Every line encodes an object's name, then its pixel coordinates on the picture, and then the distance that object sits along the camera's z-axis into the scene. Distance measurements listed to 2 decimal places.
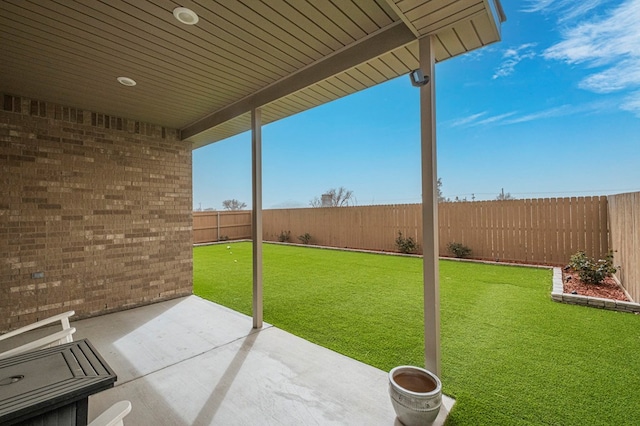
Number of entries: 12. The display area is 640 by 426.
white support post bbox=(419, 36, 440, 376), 2.15
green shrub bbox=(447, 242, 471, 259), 7.90
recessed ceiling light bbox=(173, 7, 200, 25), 2.04
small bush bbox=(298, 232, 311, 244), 12.00
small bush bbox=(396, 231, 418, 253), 8.89
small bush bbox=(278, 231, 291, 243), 12.95
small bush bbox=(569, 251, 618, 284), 4.67
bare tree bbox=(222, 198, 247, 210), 19.77
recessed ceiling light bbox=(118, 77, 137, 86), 3.06
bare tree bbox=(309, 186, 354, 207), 18.31
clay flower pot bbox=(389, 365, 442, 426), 1.75
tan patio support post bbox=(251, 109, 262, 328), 3.56
